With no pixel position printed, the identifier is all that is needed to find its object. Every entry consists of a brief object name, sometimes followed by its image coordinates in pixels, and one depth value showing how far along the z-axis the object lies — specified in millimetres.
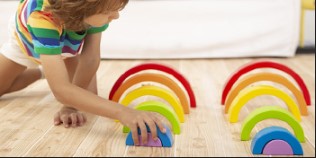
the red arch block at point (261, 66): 1874
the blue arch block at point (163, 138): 1466
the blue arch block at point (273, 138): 1400
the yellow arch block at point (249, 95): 1674
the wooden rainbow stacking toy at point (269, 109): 1410
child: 1457
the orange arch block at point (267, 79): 1780
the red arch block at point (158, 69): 1853
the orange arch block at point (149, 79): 1805
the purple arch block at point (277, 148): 1408
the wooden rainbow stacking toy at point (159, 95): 1482
